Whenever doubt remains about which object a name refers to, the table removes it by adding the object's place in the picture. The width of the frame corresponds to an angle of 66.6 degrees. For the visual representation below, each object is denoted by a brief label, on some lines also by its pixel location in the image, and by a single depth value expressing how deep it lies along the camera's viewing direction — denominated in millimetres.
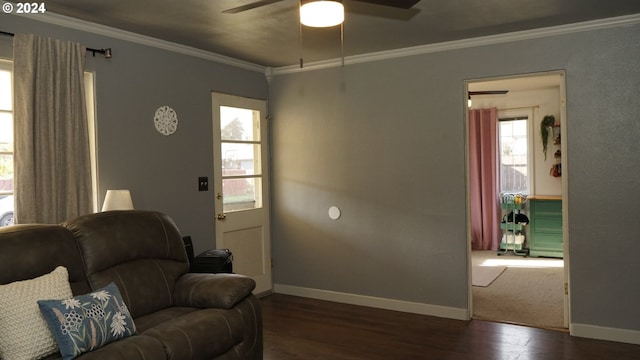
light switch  4549
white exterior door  4797
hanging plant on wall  7176
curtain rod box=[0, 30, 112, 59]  3593
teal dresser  6777
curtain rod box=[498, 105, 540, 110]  7367
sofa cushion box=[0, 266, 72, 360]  2227
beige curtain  3109
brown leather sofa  2539
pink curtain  7582
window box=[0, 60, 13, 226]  3205
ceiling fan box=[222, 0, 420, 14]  2393
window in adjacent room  7531
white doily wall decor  4121
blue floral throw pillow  2264
